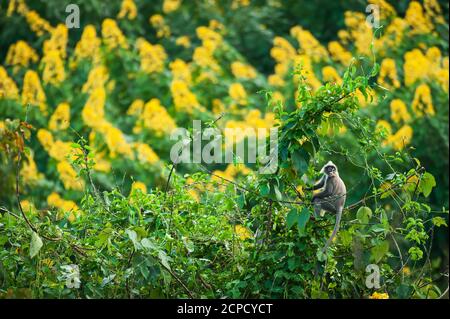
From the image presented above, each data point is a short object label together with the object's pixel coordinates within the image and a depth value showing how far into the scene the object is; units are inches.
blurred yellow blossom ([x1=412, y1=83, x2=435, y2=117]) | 610.0
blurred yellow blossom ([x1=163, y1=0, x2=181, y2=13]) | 758.9
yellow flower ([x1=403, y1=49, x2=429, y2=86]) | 633.1
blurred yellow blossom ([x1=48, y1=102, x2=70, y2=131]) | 579.2
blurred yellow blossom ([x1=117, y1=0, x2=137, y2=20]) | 719.9
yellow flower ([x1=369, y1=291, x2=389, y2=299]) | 305.0
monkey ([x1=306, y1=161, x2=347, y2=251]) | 292.2
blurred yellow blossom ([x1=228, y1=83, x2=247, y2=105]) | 624.4
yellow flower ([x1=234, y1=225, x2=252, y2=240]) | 321.8
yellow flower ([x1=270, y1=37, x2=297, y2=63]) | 676.3
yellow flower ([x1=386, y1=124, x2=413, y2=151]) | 569.4
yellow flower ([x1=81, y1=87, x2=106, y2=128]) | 564.8
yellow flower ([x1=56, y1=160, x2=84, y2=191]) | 527.9
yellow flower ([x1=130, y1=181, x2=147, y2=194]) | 311.0
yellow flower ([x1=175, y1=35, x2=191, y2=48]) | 703.5
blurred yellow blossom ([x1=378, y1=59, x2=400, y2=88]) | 639.8
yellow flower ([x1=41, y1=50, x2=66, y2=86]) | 639.8
